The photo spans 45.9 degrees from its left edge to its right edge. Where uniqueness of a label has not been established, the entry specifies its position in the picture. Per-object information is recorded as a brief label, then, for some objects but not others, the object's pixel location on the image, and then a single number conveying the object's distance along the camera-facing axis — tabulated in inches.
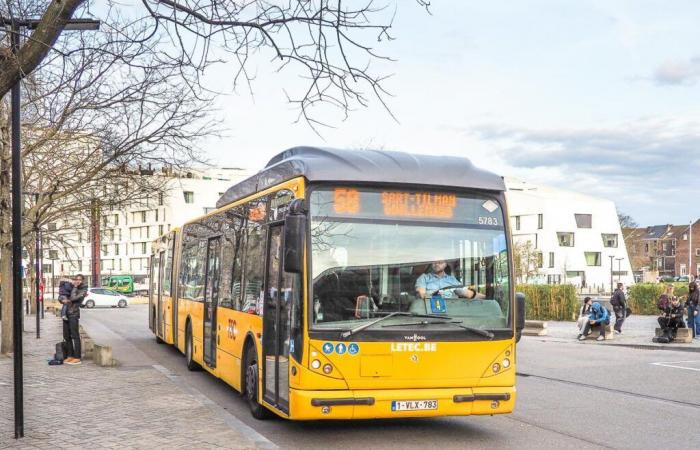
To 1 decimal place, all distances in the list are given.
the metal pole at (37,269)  724.3
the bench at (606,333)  973.8
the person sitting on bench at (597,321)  965.8
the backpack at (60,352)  617.3
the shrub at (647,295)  1428.4
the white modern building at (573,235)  3634.4
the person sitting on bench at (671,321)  865.5
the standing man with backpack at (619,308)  1047.0
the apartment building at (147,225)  4013.3
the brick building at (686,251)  5064.0
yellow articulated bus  321.4
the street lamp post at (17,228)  306.7
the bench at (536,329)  1103.0
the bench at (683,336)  870.4
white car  2358.9
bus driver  330.3
